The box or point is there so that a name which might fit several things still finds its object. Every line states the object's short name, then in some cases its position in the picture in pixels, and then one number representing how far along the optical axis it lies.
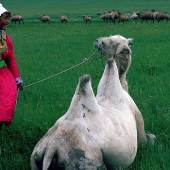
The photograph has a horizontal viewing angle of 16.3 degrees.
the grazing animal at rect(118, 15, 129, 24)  52.59
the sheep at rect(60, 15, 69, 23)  48.97
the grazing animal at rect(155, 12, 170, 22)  52.78
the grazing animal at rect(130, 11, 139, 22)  54.77
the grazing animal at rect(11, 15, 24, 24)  52.59
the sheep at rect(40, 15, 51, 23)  51.25
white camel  4.89
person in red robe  6.22
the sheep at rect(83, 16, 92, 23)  48.61
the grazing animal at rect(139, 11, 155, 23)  53.56
